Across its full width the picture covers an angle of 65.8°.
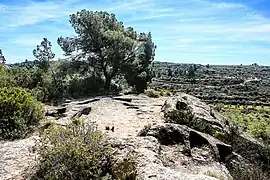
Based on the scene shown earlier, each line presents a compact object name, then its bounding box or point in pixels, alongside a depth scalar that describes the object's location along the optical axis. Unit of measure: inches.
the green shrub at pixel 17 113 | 313.4
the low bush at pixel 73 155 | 201.5
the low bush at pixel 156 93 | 597.7
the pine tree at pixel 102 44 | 641.8
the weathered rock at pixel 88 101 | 508.1
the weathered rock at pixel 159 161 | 200.6
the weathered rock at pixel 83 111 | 424.9
